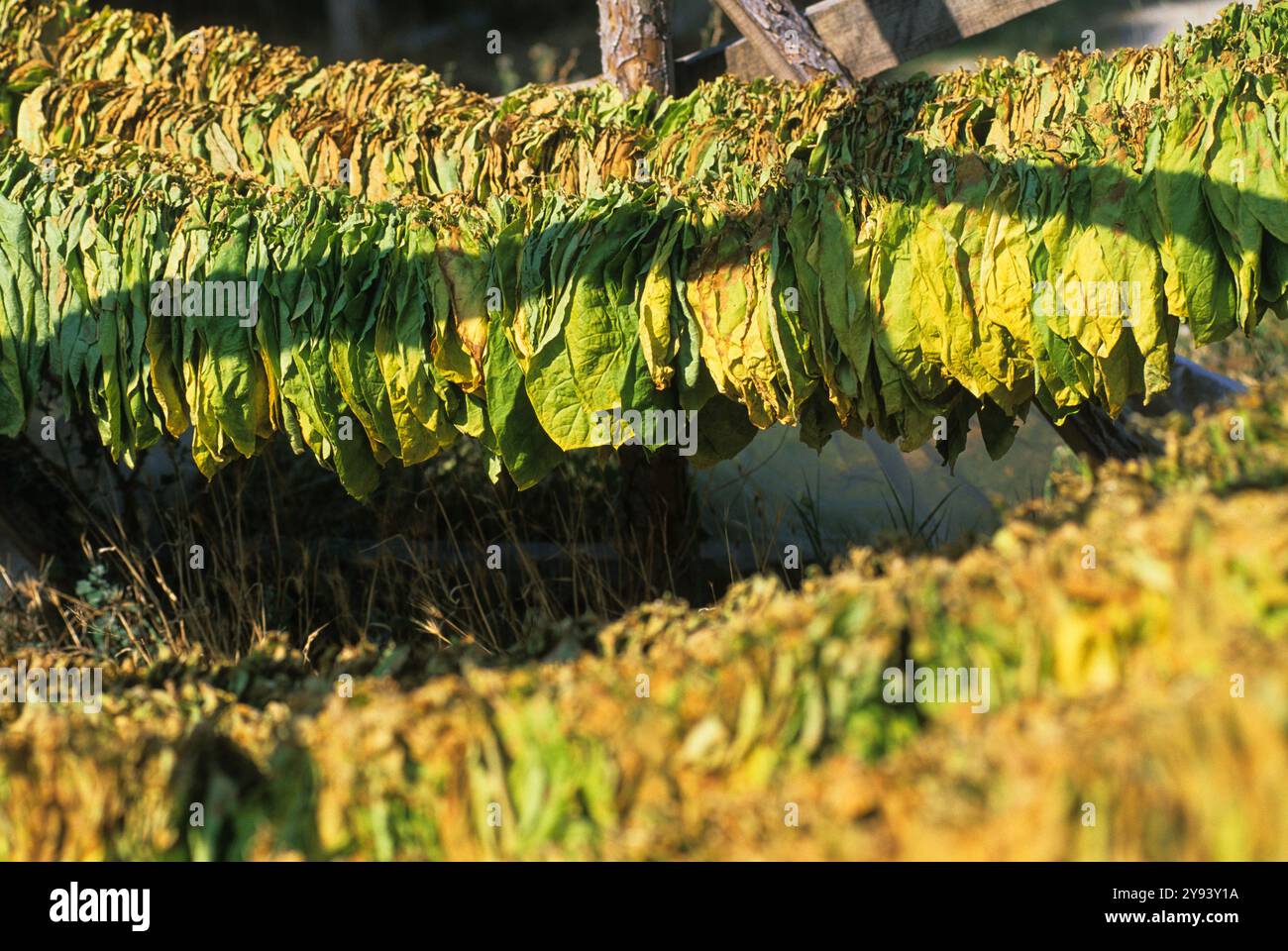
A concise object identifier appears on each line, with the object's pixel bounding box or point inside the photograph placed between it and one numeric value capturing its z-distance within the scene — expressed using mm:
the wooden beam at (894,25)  4207
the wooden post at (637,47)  4188
